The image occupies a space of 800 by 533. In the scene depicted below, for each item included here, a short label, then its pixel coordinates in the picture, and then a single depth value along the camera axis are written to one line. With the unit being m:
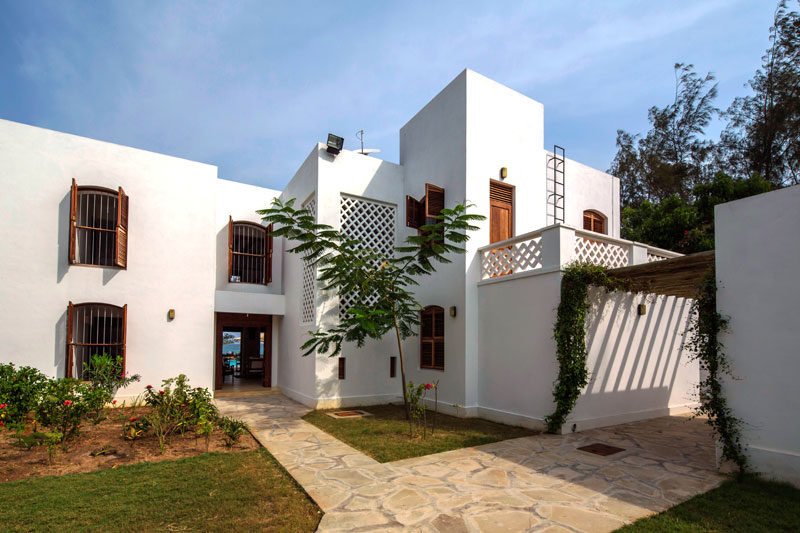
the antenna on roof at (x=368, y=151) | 11.12
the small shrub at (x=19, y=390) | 6.32
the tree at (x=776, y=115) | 15.81
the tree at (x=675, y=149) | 19.41
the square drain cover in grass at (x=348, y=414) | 8.26
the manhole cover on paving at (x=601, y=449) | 5.57
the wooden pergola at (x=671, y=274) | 5.42
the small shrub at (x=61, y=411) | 5.65
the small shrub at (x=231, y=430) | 5.88
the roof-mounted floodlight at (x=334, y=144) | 9.32
